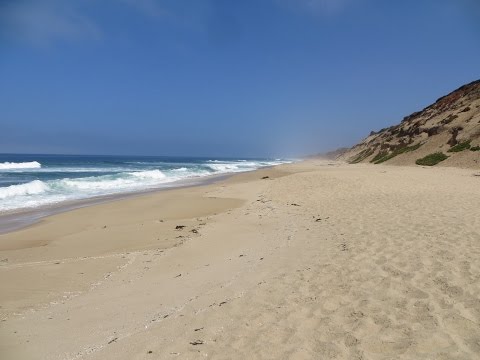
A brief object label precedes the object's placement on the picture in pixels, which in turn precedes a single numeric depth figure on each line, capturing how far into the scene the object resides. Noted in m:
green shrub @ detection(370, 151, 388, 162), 40.86
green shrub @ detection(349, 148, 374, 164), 48.31
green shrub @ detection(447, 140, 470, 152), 27.03
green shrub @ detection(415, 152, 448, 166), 27.61
